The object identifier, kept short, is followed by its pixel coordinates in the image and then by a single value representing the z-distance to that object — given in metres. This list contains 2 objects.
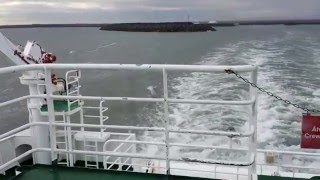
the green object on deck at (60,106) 4.34
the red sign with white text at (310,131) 2.53
